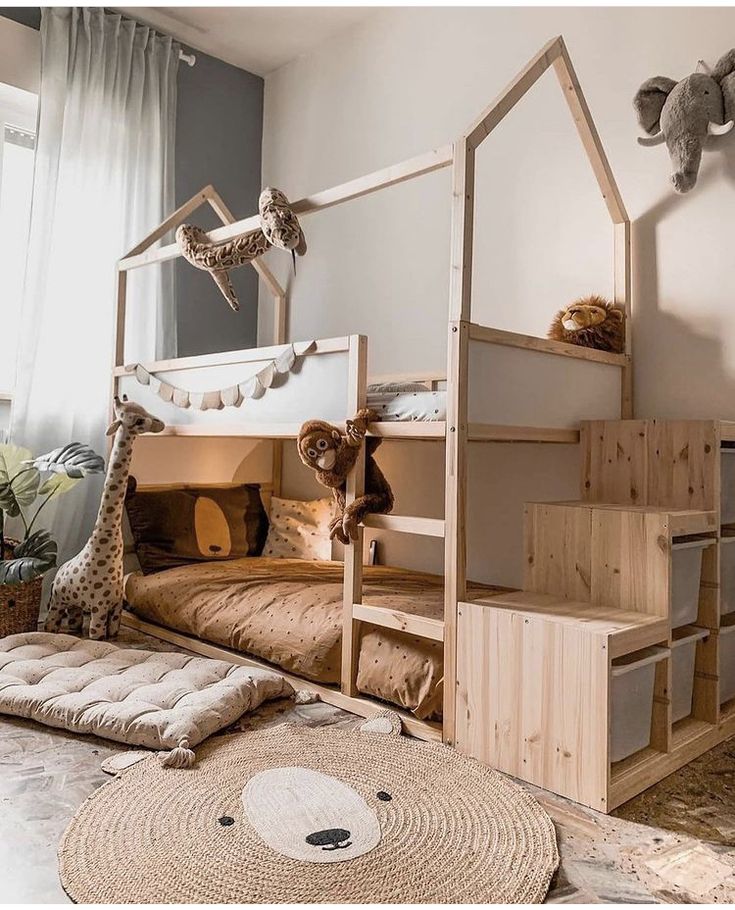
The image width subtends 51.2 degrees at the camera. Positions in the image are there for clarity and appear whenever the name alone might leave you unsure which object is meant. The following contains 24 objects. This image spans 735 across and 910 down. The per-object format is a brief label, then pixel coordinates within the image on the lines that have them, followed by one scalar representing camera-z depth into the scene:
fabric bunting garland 2.34
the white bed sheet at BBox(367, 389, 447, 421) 1.99
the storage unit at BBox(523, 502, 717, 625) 1.80
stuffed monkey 2.09
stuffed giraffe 2.68
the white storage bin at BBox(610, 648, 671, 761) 1.65
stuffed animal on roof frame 2.32
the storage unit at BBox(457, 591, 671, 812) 1.59
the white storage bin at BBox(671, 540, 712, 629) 1.85
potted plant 2.56
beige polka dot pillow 3.19
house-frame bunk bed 1.87
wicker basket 2.60
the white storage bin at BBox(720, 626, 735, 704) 2.03
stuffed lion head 2.36
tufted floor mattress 1.82
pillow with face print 3.07
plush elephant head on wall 2.20
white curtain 3.04
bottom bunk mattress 2.02
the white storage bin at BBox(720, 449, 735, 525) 2.09
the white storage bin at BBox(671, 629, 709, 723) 1.87
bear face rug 1.26
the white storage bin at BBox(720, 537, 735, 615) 2.06
